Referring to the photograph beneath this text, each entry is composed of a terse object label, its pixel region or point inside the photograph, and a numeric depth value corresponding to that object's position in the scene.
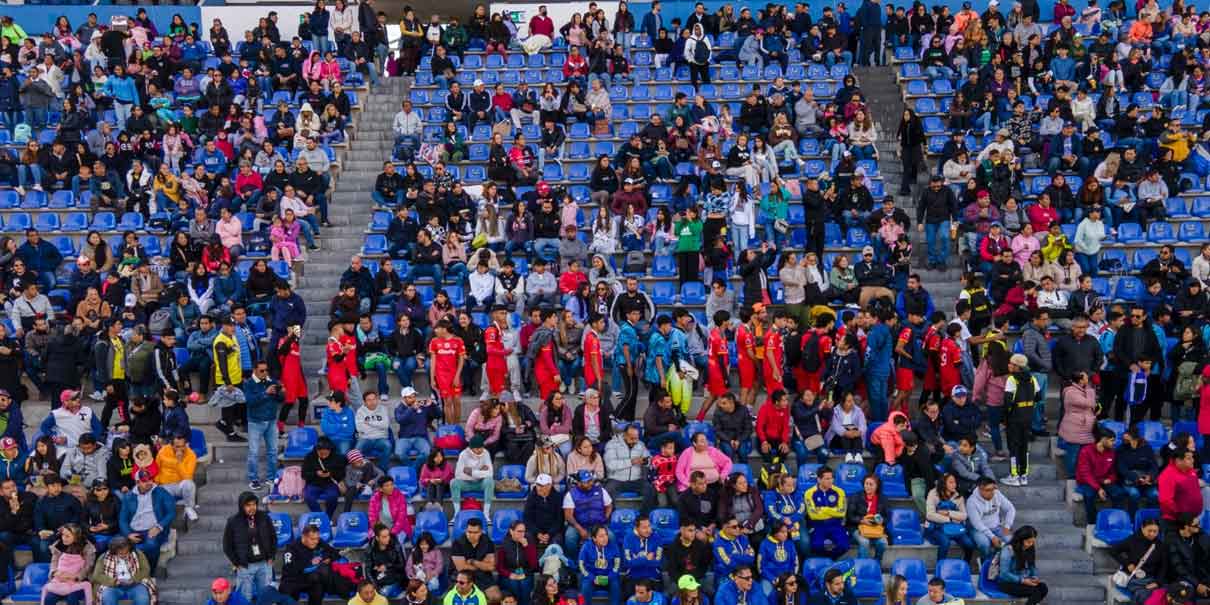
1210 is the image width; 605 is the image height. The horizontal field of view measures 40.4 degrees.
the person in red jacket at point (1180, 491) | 16.69
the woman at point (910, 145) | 23.56
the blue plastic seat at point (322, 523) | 16.97
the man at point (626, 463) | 17.45
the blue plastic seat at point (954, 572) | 16.27
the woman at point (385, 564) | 16.19
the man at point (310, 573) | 16.17
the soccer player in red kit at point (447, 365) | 18.75
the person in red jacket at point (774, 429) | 17.80
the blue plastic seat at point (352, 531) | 16.94
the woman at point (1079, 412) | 17.81
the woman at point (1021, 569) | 16.13
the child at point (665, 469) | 17.16
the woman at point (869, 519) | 16.64
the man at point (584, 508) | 16.55
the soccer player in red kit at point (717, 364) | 18.70
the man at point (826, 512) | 16.48
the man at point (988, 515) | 16.66
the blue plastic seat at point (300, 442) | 18.67
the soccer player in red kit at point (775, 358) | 18.75
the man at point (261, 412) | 18.17
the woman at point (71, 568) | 16.30
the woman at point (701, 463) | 16.95
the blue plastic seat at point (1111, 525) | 17.14
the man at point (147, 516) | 16.98
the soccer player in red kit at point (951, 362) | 18.67
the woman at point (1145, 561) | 16.27
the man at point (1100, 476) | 17.33
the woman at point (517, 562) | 16.09
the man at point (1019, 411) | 17.88
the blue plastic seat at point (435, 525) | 16.98
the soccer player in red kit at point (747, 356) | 18.77
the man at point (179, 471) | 17.69
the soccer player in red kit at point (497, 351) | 19.06
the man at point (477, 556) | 16.08
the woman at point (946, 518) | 16.72
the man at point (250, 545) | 16.33
